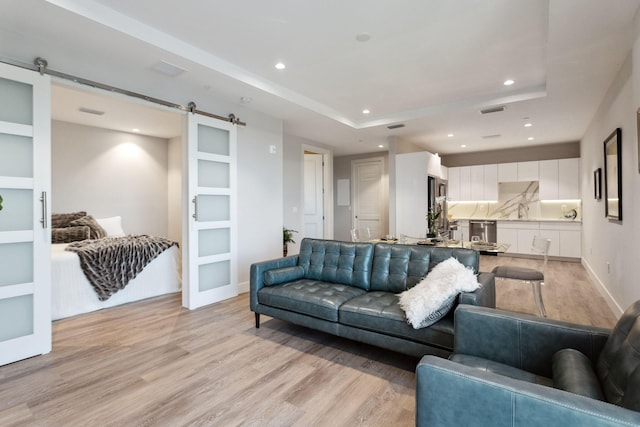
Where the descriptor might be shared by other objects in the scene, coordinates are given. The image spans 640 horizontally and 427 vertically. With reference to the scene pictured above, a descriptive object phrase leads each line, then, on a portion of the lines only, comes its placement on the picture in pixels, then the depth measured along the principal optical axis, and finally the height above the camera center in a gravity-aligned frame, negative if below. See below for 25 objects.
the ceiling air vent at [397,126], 5.47 +1.57
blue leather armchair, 1.01 -0.63
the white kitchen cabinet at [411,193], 6.02 +0.41
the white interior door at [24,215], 2.49 +0.01
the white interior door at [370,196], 7.88 +0.48
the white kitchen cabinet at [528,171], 7.31 +0.99
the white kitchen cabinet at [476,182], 7.96 +0.80
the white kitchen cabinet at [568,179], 6.86 +0.76
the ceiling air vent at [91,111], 4.79 +1.62
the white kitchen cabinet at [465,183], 8.14 +0.81
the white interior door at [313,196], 7.41 +0.44
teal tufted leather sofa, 2.30 -0.70
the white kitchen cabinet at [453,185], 8.29 +0.77
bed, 3.58 -0.85
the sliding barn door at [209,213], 3.82 +0.03
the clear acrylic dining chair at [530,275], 3.25 -0.65
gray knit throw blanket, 3.82 -0.55
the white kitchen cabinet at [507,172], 7.55 +1.01
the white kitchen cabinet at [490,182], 7.80 +0.79
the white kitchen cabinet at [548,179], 7.09 +0.78
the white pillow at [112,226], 5.53 -0.17
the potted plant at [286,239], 5.66 -0.43
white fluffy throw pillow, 2.16 -0.58
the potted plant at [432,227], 4.51 -0.20
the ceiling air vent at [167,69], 3.20 +1.54
